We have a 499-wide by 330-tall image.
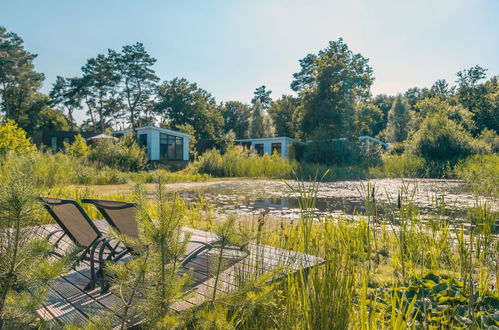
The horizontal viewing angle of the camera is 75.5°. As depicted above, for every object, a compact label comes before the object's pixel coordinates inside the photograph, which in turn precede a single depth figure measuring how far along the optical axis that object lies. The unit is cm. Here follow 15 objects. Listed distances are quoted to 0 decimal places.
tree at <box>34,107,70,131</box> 3185
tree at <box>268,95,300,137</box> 3522
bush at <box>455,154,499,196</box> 531
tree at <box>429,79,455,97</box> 4348
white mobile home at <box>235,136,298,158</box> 2589
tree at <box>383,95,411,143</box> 3669
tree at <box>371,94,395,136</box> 4672
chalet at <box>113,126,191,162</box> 2009
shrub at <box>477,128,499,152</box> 2014
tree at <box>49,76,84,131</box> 3372
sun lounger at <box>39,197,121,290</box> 198
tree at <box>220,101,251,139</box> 4056
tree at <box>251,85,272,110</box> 4919
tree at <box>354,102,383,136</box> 2117
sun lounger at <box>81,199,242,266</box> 196
